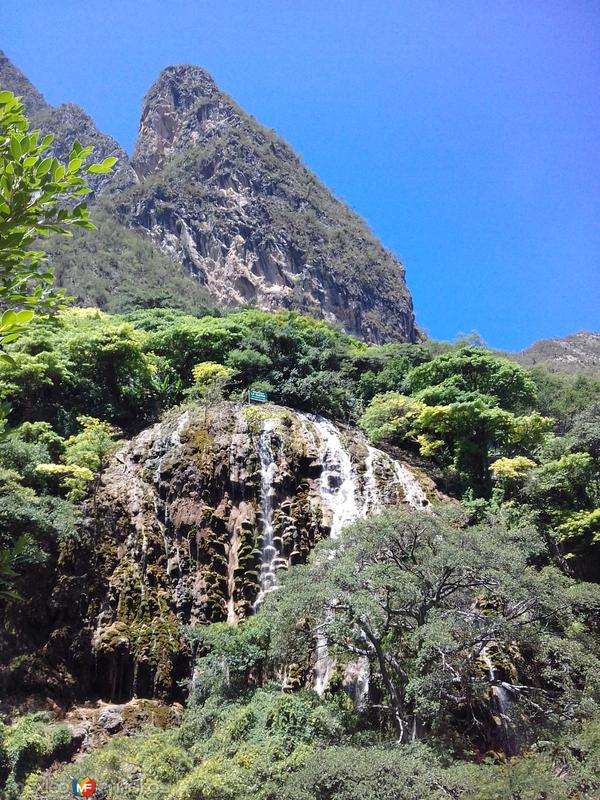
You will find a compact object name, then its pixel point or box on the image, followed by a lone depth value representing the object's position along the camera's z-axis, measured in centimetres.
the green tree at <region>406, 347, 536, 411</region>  2328
